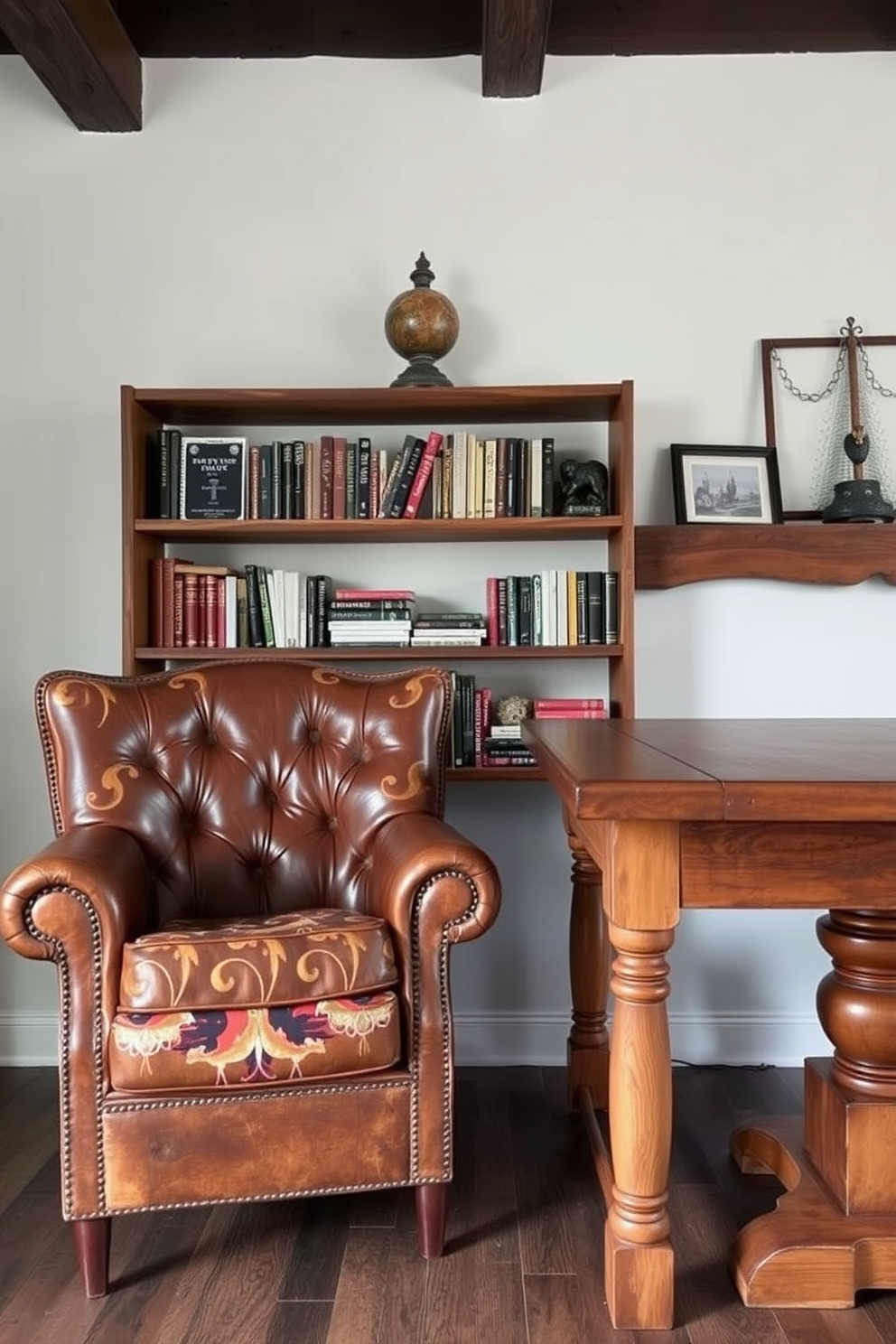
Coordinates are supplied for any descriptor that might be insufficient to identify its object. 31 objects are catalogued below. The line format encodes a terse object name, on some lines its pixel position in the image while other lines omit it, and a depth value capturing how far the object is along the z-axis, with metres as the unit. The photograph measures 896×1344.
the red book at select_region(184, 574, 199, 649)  2.48
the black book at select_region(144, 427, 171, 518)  2.48
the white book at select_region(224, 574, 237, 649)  2.50
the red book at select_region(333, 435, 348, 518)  2.47
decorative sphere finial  2.47
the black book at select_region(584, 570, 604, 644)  2.46
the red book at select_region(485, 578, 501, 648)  2.51
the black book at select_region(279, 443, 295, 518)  2.48
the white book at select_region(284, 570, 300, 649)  2.51
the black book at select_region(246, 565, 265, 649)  2.51
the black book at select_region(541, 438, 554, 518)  2.49
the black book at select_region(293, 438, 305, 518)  2.48
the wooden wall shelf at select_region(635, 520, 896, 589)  2.55
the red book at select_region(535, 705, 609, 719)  2.52
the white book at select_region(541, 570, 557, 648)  2.49
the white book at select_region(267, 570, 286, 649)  2.51
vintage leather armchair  1.55
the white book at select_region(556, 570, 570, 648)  2.48
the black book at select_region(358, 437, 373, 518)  2.49
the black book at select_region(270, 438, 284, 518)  2.48
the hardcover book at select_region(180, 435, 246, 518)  2.47
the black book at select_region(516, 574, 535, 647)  2.50
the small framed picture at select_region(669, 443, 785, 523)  2.59
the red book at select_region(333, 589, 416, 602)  2.50
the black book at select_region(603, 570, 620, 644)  2.46
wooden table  1.22
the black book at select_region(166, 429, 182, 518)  2.47
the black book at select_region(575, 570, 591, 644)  2.47
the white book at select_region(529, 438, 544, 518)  2.48
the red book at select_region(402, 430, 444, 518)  2.47
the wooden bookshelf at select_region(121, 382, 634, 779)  2.39
